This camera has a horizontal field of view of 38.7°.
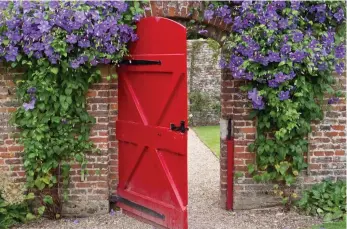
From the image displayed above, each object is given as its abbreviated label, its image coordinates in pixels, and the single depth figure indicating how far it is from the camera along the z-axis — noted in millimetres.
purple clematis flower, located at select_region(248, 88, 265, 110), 5633
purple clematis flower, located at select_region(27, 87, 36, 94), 5520
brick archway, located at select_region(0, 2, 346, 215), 5824
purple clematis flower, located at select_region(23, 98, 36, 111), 5551
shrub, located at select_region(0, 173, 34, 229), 5570
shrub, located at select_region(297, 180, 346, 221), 5812
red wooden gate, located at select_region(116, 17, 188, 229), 5172
